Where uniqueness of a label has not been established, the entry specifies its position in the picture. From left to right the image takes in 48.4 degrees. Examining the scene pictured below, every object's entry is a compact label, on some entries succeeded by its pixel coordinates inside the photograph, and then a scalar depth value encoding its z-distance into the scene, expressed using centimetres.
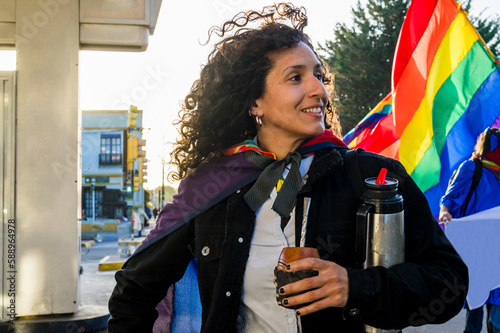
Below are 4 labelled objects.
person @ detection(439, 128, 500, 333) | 539
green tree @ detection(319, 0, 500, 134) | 2495
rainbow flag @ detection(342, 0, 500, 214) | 718
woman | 177
